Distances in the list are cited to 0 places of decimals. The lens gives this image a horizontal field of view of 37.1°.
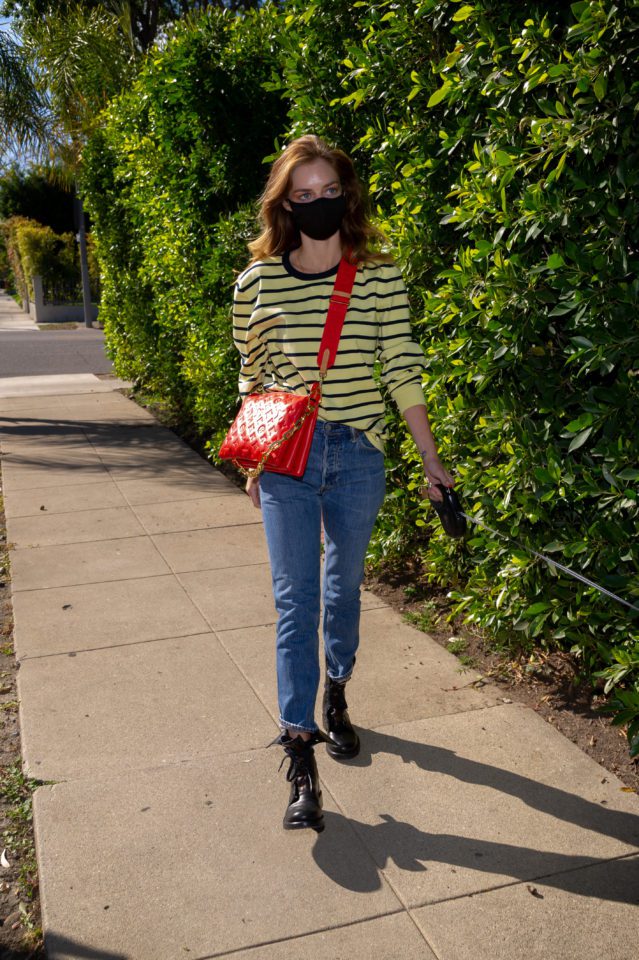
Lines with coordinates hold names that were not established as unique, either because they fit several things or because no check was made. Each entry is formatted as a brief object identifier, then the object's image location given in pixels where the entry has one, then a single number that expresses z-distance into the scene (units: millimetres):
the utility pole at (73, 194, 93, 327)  28183
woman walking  3090
